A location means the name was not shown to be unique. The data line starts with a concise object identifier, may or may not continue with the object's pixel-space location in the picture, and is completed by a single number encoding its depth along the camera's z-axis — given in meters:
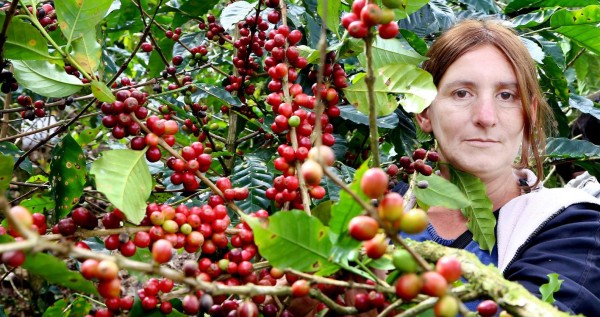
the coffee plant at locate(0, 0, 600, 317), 0.75
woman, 1.43
